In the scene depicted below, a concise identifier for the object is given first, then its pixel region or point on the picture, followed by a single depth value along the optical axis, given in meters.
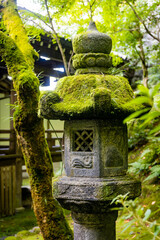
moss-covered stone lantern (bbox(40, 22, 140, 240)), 2.52
